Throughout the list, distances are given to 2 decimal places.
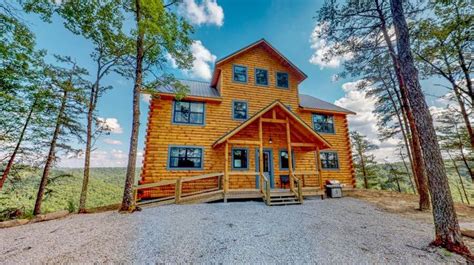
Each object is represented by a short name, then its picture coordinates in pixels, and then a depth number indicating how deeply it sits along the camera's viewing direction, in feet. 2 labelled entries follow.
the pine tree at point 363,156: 60.44
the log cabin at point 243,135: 26.25
